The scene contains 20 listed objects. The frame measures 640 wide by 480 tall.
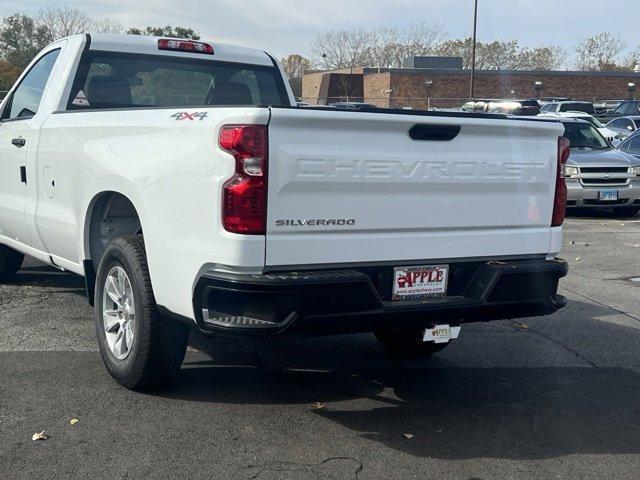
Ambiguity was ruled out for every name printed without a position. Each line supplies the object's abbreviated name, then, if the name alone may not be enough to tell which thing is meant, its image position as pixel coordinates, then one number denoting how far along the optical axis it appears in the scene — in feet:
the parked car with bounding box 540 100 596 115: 104.83
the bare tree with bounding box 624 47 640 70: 305.24
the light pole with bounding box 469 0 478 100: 125.64
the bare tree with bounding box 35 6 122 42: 206.28
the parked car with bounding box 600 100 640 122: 114.93
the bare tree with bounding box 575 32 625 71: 285.23
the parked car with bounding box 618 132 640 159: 52.90
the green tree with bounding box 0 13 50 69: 197.36
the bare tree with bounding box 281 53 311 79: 310.45
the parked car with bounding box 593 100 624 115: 118.93
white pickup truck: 12.67
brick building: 187.42
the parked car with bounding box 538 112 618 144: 77.62
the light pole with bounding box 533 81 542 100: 183.91
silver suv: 44.80
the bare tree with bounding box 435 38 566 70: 252.21
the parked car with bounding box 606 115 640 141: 83.25
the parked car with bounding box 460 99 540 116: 73.56
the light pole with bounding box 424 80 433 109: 181.74
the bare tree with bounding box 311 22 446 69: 260.01
